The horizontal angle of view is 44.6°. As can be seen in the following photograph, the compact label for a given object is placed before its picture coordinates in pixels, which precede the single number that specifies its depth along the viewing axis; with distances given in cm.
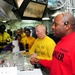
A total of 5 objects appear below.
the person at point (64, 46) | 93
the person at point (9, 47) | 220
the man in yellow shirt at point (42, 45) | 174
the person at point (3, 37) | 314
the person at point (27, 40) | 297
